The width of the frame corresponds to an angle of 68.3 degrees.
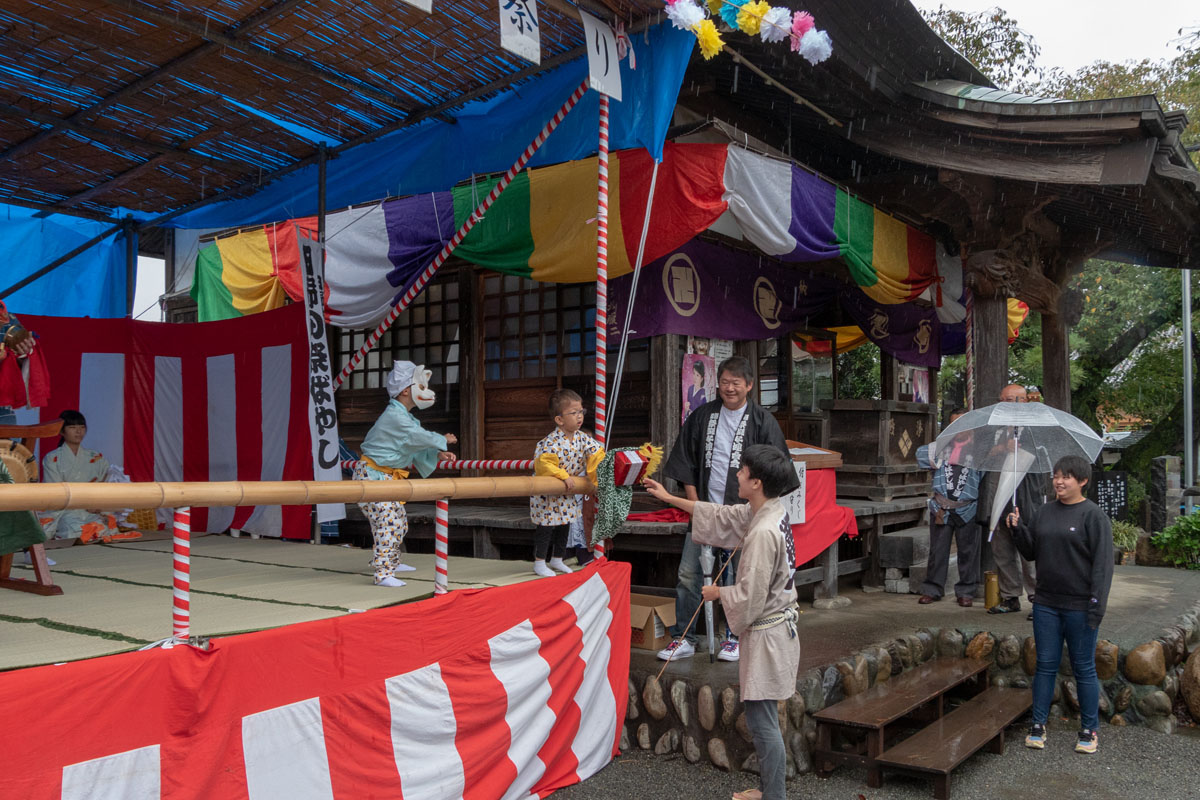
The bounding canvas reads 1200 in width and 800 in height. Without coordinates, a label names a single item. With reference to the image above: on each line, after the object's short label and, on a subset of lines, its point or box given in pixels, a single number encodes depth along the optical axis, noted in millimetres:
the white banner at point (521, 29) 4703
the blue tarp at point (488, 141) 5348
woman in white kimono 7410
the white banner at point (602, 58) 5004
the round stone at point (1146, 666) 6090
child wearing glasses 5195
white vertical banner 6926
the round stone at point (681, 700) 5254
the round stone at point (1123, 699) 6105
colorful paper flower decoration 4938
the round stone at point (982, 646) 6496
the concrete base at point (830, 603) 7543
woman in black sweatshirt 5180
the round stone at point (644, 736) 5418
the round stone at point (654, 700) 5373
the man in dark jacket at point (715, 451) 5480
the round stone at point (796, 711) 5121
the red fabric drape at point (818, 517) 7035
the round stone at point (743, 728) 4995
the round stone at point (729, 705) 5066
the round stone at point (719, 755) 5078
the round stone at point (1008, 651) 6392
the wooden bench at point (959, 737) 4770
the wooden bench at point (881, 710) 4980
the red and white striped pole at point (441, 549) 4266
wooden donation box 9648
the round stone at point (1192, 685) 6219
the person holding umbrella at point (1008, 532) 7121
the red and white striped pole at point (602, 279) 5223
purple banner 7617
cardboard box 5902
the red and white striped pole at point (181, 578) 3127
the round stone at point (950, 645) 6590
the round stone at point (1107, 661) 6180
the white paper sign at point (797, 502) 6906
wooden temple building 7043
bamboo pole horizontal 2818
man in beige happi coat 4086
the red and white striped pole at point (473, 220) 5804
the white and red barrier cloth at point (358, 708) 2879
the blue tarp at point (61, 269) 8195
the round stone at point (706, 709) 5121
